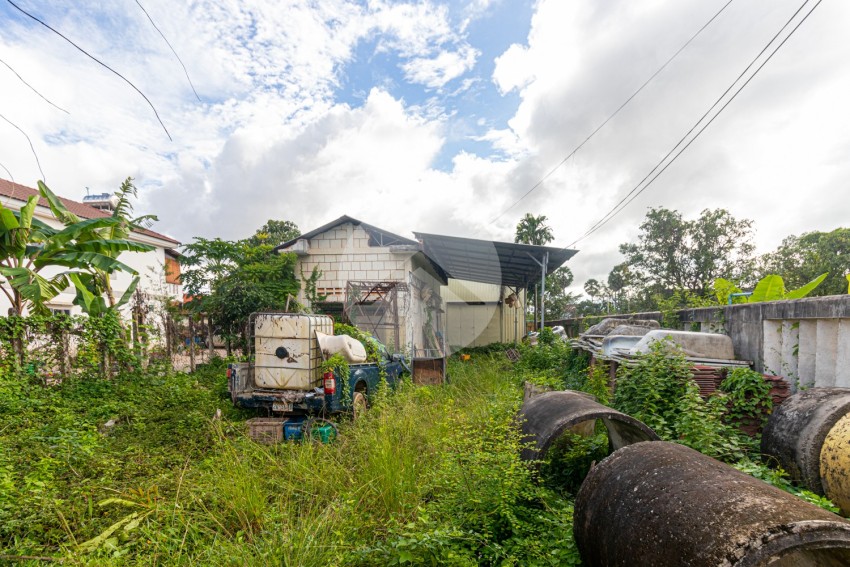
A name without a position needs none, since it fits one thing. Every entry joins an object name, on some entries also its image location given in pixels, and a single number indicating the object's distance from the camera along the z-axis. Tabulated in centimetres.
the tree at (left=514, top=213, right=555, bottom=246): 3503
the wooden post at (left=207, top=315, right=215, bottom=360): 1193
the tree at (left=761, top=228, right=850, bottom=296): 1856
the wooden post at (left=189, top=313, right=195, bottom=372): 1049
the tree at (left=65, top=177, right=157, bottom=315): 735
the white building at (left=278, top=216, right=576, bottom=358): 1276
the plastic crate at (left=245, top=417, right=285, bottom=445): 564
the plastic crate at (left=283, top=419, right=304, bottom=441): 586
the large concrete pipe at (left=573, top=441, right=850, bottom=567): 159
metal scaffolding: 1250
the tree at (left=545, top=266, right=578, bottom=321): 3847
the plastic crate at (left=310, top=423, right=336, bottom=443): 551
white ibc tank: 634
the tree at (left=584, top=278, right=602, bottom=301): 5388
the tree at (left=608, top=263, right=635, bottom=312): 2603
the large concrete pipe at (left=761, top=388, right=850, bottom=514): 308
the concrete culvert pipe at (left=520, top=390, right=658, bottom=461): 338
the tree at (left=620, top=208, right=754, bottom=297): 2206
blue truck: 616
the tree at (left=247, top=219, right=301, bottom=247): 2952
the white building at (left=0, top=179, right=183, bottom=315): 1244
